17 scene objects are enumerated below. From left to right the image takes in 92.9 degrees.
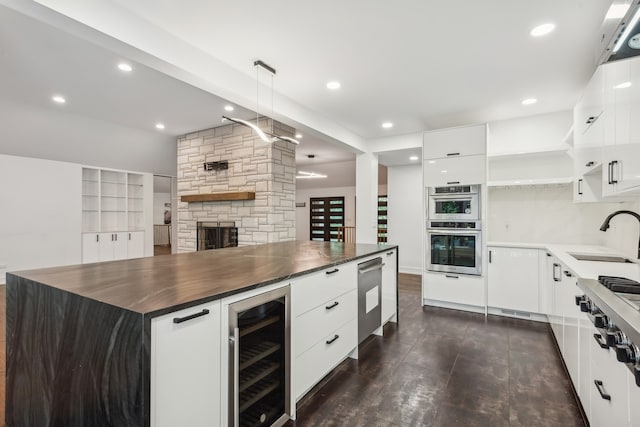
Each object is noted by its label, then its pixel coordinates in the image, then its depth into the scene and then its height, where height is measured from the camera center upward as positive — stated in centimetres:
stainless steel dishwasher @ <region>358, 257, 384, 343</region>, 260 -74
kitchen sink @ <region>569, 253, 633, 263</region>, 243 -34
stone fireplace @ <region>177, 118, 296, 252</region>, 459 +55
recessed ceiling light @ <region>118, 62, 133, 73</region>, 305 +151
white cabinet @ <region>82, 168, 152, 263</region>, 622 +2
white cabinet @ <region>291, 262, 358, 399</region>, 179 -72
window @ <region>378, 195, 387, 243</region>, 903 +8
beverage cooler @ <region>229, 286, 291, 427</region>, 133 -72
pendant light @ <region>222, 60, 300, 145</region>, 275 +126
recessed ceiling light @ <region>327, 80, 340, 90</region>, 320 +140
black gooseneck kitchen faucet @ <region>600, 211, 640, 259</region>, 232 -7
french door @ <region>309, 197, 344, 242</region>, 1024 -6
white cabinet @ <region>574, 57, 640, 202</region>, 148 +50
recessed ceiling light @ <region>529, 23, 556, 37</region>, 222 +139
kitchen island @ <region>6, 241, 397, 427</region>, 103 -45
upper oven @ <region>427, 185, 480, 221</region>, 379 +17
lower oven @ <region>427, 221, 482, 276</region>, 378 -40
